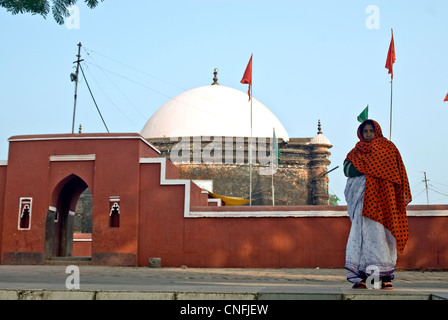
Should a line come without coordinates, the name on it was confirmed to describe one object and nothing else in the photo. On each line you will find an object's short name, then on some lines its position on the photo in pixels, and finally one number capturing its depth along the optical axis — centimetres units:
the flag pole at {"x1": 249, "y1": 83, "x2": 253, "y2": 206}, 2107
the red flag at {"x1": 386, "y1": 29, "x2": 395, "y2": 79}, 1780
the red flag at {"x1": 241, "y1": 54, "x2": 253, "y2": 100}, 2147
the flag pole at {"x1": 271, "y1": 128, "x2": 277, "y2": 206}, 2275
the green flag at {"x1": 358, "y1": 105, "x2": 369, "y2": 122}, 1811
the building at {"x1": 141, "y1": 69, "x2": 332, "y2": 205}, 2273
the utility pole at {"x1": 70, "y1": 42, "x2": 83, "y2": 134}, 2193
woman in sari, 589
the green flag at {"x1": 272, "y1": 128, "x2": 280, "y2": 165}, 2278
